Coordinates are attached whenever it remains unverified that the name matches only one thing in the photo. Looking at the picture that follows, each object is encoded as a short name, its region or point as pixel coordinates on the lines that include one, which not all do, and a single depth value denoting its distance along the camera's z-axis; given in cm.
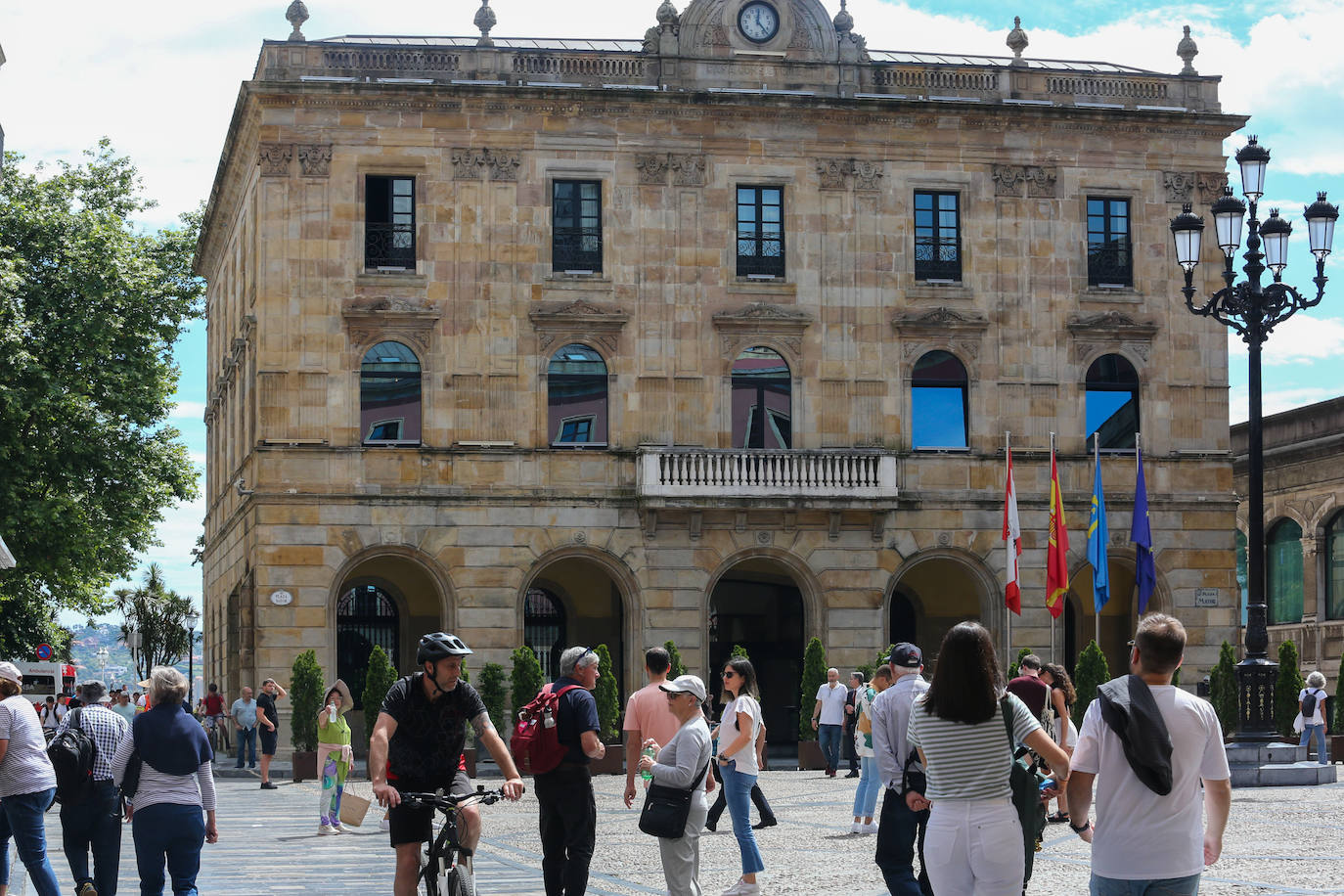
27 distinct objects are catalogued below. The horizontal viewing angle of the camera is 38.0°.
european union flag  3609
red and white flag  3594
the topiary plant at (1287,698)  3422
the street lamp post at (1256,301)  2506
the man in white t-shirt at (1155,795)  805
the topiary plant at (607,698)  3484
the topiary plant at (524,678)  3522
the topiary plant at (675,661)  3639
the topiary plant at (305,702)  3475
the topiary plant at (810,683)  3606
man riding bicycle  1117
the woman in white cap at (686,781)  1241
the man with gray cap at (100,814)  1338
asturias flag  3562
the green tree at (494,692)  3572
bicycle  1062
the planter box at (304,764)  3394
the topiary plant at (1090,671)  3597
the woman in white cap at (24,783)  1312
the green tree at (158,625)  9162
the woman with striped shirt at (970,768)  876
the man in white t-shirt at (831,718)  3172
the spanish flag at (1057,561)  3600
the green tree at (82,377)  4281
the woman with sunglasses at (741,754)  1489
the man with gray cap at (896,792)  1209
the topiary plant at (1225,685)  3528
